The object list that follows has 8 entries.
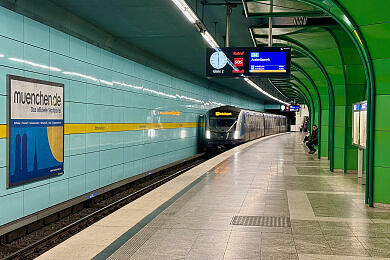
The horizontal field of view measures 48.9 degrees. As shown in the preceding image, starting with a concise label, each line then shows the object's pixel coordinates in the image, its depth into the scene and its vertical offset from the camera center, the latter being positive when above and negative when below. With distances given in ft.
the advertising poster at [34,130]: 24.14 -0.68
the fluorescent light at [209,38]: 32.98 +6.62
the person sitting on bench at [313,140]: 63.26 -2.74
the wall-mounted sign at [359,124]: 30.30 -0.15
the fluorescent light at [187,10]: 24.37 +6.64
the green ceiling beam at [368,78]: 23.76 +2.51
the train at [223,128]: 74.90 -1.35
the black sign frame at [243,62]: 34.47 +4.78
